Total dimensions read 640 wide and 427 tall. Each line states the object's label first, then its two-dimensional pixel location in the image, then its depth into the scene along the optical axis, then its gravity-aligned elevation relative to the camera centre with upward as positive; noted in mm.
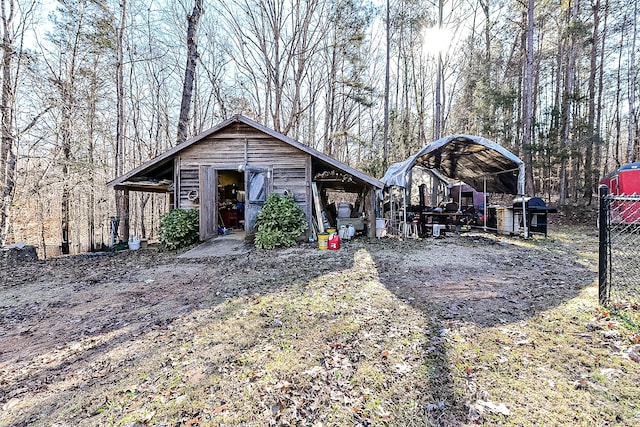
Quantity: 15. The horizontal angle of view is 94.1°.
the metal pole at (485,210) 11353 -225
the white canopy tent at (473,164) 8922 +1469
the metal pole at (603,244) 3350 -457
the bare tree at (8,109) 9391 +3083
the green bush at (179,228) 8961 -675
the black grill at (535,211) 9211 -206
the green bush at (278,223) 8352 -512
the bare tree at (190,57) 11047 +5585
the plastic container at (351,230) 9805 -817
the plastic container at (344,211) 10484 -199
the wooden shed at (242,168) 9008 +1188
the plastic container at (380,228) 10102 -774
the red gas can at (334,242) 8125 -1000
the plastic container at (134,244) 9711 -1241
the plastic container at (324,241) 8180 -980
